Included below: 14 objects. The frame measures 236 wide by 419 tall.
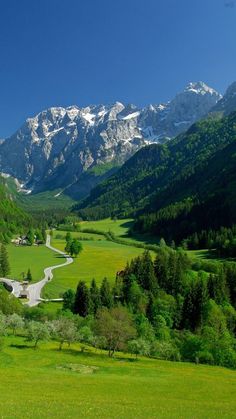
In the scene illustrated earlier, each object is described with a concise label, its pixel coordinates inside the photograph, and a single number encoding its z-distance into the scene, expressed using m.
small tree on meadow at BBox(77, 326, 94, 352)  83.68
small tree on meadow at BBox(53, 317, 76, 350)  81.00
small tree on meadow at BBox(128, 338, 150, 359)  77.38
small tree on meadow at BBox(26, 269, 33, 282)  147.88
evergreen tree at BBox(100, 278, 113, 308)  111.50
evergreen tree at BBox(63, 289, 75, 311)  112.75
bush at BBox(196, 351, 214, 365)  80.69
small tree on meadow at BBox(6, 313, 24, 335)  84.25
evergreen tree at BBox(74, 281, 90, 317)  109.81
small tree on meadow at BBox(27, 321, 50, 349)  77.75
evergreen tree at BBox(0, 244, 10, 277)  155.00
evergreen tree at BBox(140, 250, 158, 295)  131.23
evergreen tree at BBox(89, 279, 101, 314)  110.24
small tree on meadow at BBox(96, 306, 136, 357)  79.25
